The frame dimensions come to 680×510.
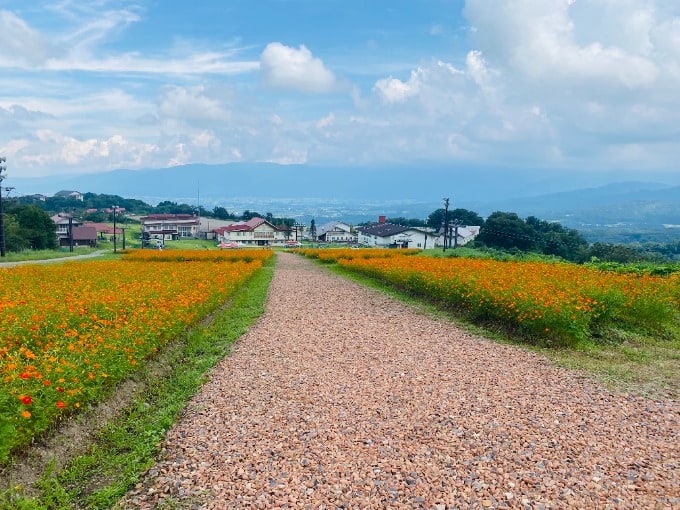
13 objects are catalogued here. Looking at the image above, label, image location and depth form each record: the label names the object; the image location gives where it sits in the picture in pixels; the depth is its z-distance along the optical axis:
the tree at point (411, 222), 119.53
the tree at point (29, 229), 57.56
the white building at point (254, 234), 91.54
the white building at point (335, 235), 115.62
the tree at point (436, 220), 109.85
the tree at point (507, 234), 60.81
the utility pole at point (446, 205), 52.82
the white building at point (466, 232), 104.78
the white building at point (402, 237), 83.81
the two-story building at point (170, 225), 108.50
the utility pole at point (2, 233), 40.66
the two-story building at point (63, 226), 86.25
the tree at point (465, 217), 105.06
